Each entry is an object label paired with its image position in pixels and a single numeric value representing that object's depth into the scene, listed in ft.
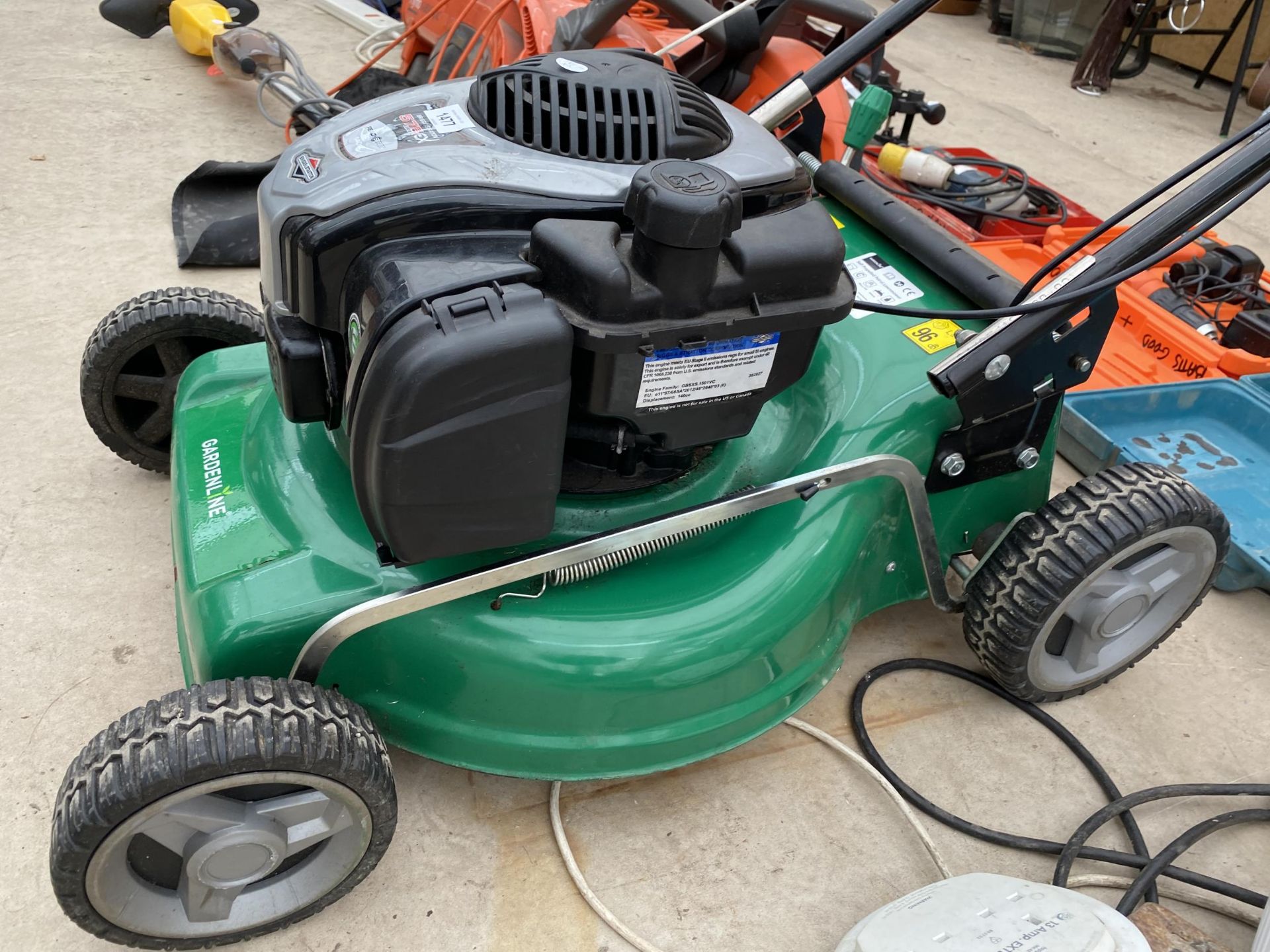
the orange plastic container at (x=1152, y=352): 6.55
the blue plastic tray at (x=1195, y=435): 5.91
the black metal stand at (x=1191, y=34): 11.98
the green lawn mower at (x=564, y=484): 2.82
